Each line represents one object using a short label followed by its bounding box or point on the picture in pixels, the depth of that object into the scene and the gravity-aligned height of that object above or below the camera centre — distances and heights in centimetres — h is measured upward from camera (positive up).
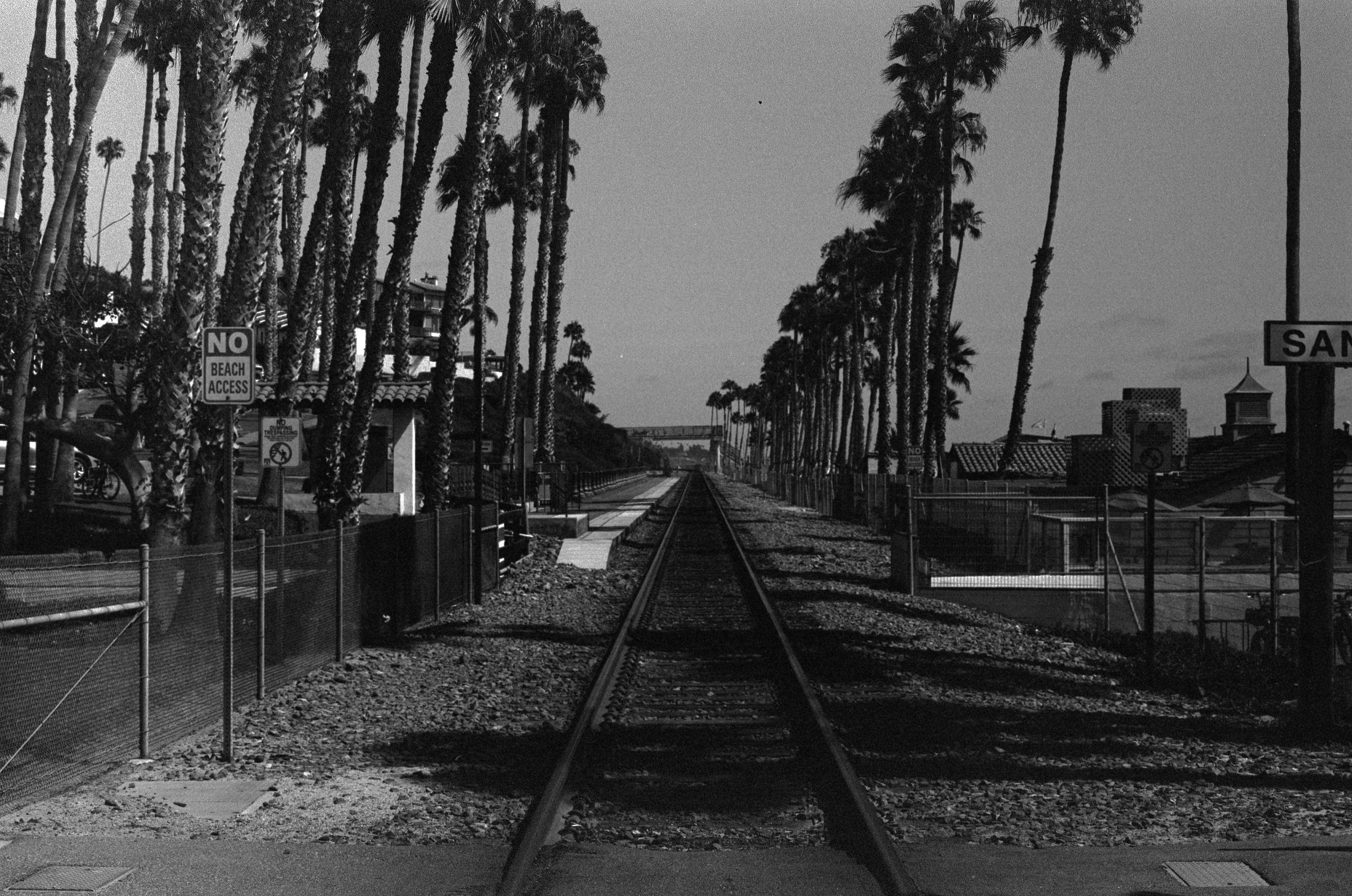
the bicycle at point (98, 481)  4350 -79
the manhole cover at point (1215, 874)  737 -215
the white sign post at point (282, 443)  2522 +26
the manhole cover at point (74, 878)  730 -220
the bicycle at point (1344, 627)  1692 -191
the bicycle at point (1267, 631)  1880 -219
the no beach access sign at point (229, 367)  1050 +67
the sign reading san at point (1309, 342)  1164 +101
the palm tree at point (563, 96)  4809 +1284
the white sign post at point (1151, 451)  1539 +15
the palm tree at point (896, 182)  4760 +952
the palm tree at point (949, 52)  4397 +1280
